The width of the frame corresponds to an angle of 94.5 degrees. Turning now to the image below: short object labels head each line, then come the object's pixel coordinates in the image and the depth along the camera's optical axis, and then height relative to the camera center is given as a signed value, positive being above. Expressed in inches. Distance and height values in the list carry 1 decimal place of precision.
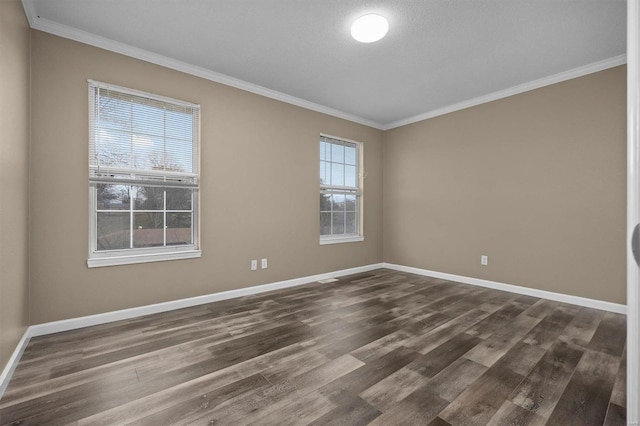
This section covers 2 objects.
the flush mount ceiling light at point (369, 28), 96.2 +62.0
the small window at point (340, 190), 183.2 +14.4
